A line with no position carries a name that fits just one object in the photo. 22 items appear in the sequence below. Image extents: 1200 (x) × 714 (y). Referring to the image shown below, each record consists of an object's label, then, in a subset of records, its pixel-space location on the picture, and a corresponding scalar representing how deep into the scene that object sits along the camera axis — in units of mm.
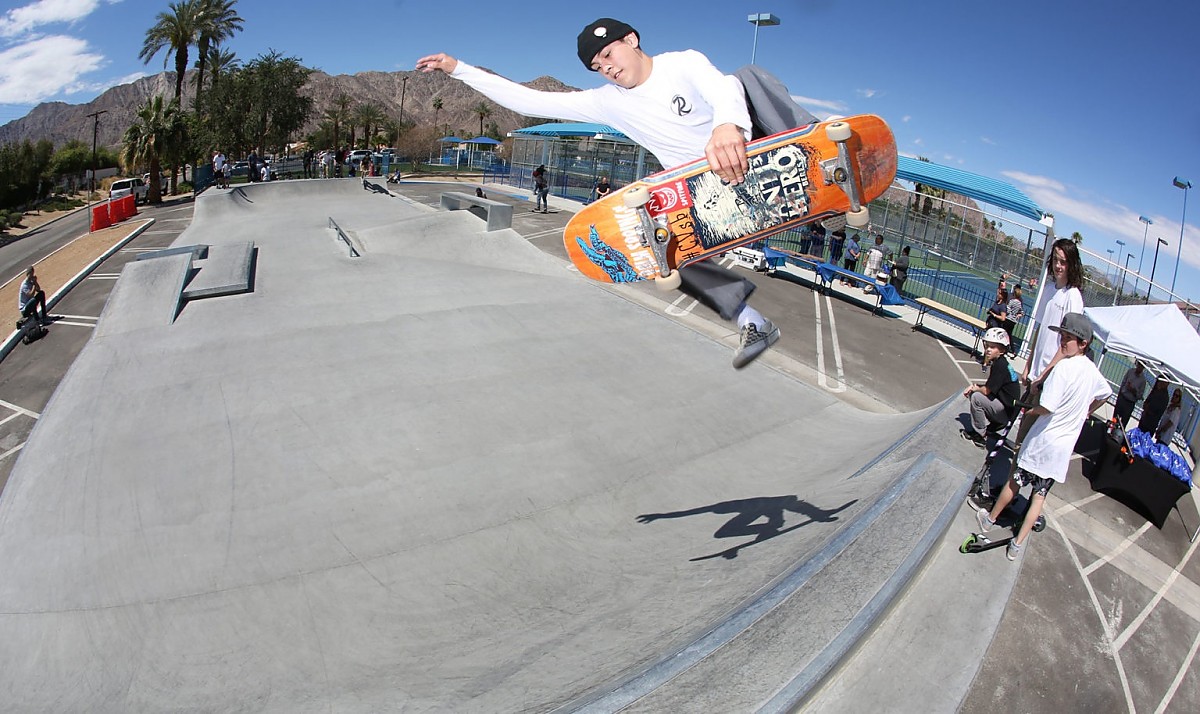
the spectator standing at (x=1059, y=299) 6574
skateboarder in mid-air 4191
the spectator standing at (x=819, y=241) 18234
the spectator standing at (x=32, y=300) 11836
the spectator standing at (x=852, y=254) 16594
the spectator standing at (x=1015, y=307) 13219
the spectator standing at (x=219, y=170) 28031
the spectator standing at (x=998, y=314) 11852
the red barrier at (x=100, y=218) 26391
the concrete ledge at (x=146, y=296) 10453
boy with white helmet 6891
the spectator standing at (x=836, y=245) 17125
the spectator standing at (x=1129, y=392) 8953
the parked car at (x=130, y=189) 29378
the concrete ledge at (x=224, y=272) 11656
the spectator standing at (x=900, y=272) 15102
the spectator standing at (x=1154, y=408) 8359
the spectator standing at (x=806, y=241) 18922
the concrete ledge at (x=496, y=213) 16141
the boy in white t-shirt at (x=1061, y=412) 4781
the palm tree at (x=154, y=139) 30984
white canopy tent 7879
